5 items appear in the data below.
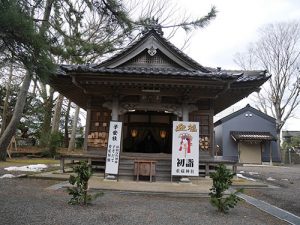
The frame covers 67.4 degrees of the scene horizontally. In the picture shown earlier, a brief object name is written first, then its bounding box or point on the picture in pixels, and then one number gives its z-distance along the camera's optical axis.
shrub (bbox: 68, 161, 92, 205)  4.80
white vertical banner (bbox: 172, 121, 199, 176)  7.80
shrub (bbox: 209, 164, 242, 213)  4.63
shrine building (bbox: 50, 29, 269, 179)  7.80
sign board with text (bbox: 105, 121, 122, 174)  7.83
